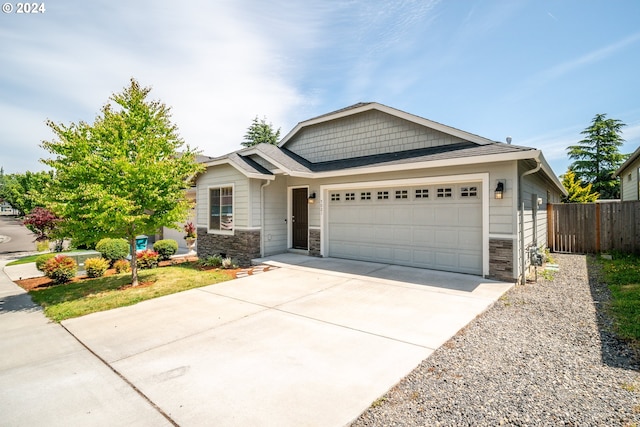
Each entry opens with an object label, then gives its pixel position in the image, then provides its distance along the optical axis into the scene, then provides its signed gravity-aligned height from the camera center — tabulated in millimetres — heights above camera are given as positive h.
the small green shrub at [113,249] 10289 -1051
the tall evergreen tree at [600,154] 27719 +5934
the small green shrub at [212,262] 9758 -1430
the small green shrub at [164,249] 11047 -1110
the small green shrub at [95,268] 8469 -1379
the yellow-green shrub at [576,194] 20391 +1596
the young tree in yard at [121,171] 6179 +1084
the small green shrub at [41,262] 8209 -1179
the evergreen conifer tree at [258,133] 30922 +8928
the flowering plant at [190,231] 13156 -536
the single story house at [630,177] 12062 +1880
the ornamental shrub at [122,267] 9109 -1464
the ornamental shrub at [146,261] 9421 -1321
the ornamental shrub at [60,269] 7766 -1309
